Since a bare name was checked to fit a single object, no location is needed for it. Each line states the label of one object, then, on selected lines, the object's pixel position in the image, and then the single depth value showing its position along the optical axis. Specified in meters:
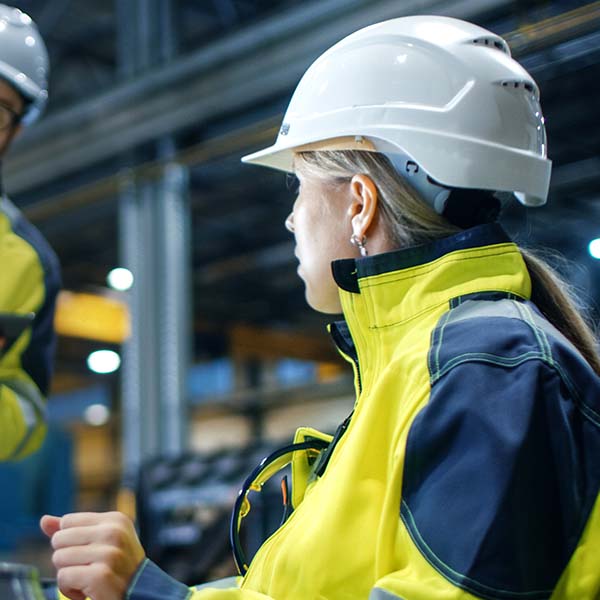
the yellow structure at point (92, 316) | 12.80
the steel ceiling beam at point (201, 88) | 5.32
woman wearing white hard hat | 1.06
